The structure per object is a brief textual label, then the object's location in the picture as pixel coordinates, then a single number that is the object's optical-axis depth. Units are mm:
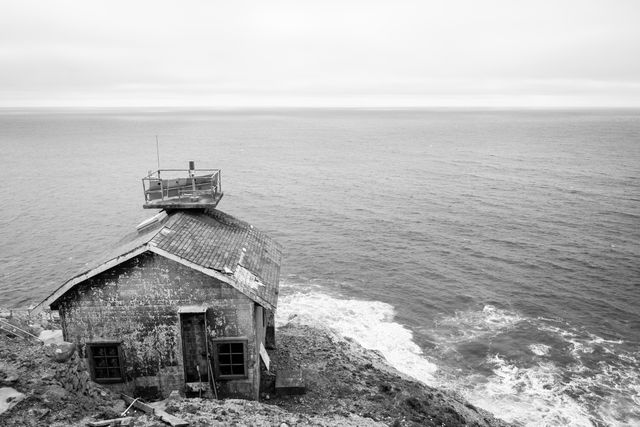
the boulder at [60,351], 16641
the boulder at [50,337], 19562
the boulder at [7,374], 14398
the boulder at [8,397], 13359
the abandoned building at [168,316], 18469
